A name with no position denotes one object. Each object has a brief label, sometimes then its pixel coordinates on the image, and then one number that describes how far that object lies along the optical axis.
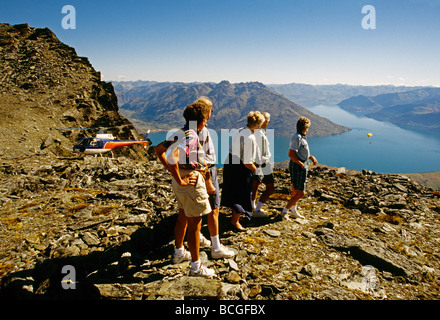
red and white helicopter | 14.86
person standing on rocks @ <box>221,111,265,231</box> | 4.78
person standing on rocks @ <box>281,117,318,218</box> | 5.50
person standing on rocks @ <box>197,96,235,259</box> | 3.79
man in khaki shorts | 3.16
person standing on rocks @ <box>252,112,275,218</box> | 5.43
